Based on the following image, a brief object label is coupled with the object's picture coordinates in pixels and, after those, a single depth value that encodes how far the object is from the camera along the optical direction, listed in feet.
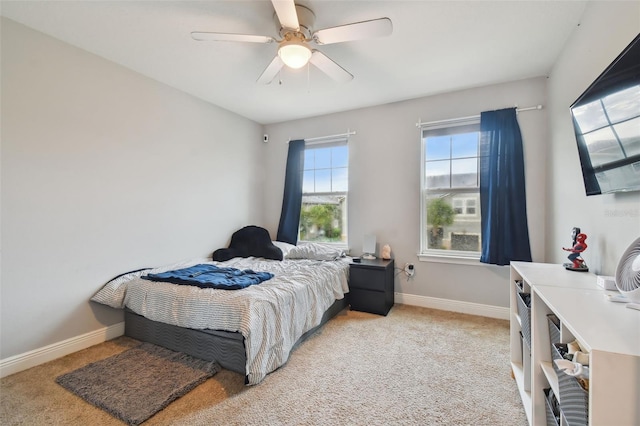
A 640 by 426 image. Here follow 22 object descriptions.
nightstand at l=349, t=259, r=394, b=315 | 9.82
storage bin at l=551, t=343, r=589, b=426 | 2.99
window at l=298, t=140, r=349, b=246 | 12.53
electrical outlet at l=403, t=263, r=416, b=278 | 10.87
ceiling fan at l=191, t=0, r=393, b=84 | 5.37
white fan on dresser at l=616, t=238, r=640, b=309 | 3.48
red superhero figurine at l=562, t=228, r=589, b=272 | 5.50
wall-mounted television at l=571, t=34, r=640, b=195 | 3.75
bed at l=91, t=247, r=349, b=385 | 6.16
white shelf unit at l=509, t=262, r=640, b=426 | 2.42
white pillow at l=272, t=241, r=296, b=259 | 11.79
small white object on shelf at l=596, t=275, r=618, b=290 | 4.10
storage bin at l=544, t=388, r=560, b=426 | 3.91
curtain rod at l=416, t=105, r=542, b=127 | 9.08
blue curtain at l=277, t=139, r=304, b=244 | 13.14
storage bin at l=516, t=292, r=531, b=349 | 5.00
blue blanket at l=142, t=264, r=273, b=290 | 7.13
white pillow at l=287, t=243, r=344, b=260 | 10.66
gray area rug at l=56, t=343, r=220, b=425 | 5.30
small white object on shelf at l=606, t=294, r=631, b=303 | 3.58
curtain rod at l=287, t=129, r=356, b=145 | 12.08
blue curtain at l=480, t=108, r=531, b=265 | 9.06
